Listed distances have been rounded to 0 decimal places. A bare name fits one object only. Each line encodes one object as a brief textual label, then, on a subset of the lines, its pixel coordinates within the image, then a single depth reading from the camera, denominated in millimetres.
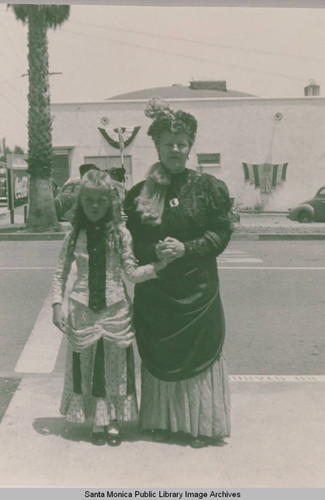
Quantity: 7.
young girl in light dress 3533
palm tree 11847
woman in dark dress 3512
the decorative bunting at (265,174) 7668
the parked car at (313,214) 13189
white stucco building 5987
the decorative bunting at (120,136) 6520
